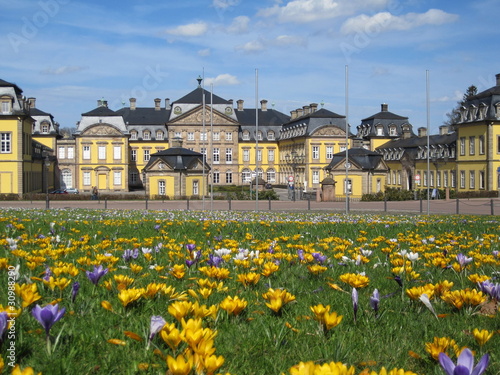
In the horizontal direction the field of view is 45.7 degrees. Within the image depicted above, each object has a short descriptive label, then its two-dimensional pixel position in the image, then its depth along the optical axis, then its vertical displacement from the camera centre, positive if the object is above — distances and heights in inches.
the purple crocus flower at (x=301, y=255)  230.7 -25.3
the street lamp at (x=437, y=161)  2493.2 +118.1
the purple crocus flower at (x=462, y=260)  209.0 -25.1
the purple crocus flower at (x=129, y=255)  223.9 -23.9
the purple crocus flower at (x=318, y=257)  215.0 -24.5
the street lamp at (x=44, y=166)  2180.9 +115.7
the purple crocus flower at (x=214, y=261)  207.2 -24.5
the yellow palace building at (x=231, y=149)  2085.4 +208.0
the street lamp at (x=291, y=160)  3194.6 +173.5
